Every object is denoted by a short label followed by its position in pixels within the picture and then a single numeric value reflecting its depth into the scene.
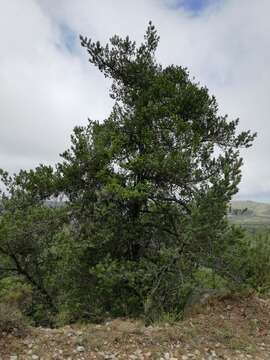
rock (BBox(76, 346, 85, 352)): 6.69
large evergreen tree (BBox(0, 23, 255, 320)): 11.27
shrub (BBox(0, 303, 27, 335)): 7.12
